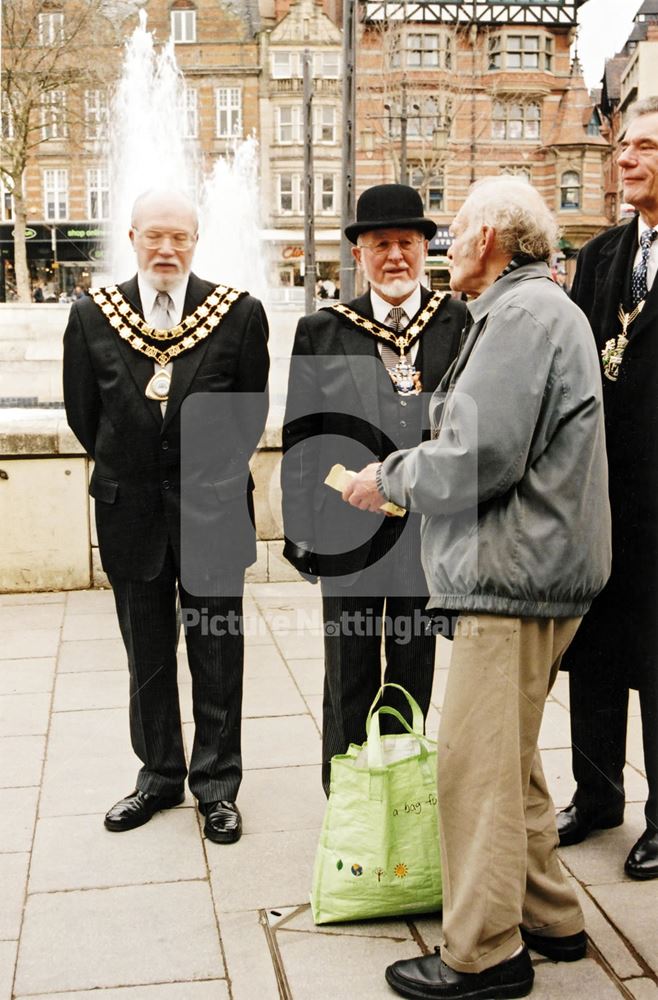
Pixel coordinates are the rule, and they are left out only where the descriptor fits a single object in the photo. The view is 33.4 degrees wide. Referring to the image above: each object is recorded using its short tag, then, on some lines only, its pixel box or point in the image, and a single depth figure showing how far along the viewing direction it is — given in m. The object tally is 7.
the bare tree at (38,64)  26.73
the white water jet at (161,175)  32.12
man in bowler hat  3.43
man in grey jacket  2.46
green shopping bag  2.94
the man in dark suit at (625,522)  3.35
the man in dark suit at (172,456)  3.58
